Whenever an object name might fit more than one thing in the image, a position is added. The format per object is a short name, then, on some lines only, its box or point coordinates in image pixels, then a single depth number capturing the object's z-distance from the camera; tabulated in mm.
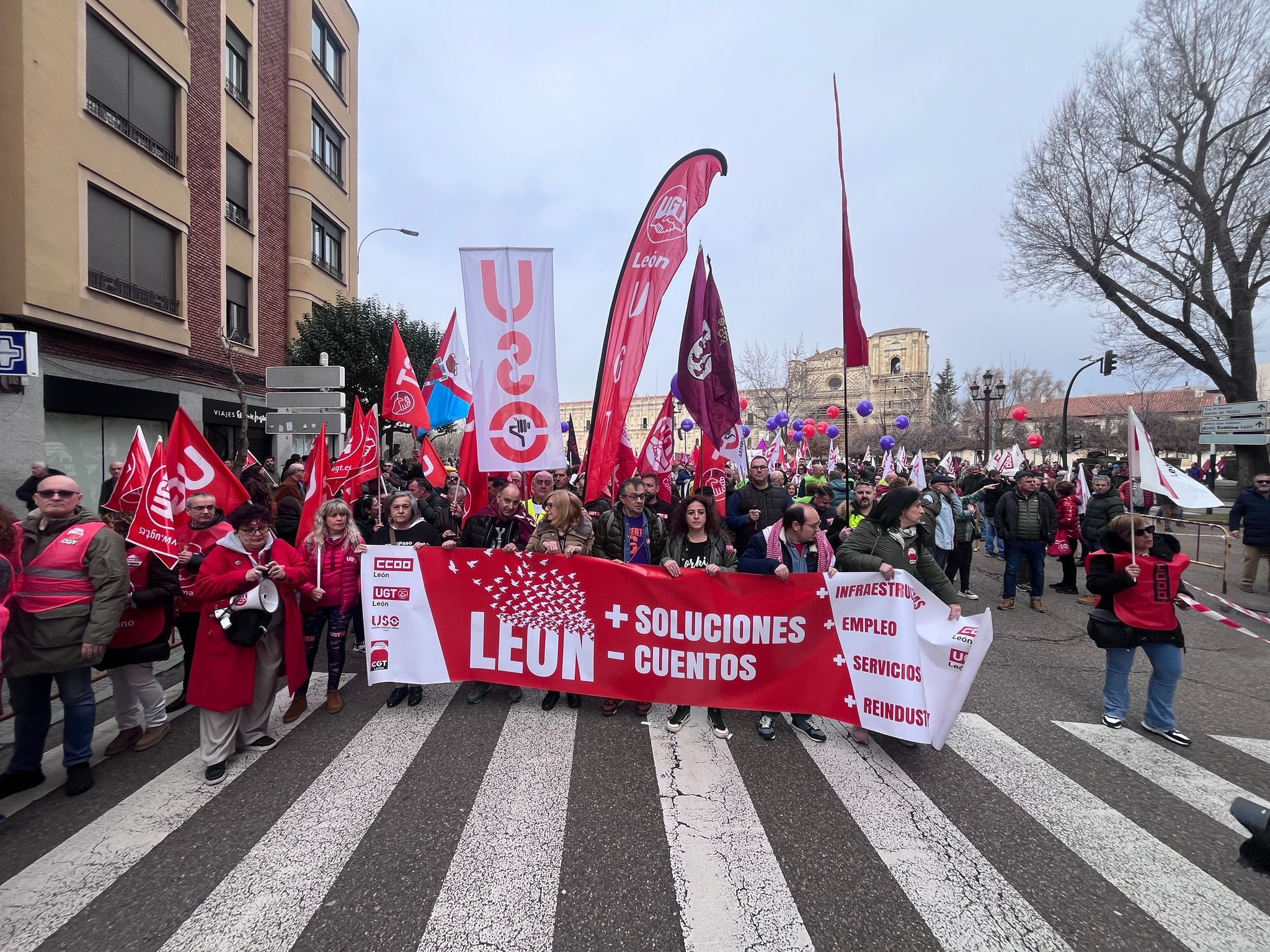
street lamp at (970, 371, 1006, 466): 24516
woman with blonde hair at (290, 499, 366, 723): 4602
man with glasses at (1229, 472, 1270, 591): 8438
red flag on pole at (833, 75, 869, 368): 5609
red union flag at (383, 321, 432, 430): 8711
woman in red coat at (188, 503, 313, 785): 3666
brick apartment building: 10461
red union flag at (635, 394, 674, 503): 8398
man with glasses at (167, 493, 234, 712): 4184
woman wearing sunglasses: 4113
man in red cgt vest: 3357
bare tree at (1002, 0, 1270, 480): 15500
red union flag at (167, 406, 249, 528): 4621
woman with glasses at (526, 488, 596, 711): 4676
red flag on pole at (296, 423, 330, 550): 5176
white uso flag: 5070
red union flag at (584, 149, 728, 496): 5121
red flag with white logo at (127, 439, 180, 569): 3965
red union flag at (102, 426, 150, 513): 4941
